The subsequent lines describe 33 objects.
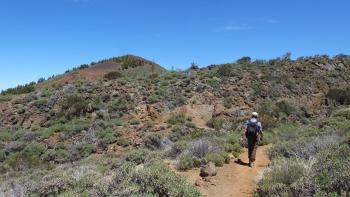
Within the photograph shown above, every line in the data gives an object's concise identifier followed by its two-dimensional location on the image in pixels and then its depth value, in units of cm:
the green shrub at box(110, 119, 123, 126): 2659
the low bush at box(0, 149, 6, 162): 2320
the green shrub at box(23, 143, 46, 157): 2331
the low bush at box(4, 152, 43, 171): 1811
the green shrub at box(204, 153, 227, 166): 1264
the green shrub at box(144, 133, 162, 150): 2191
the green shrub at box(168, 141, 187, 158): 1486
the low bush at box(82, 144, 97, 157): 2264
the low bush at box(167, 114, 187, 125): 2623
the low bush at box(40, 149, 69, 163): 2218
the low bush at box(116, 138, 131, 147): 2342
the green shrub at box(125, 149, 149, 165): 1467
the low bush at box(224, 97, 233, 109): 2911
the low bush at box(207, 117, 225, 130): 2500
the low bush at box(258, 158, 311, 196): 907
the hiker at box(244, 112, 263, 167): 1312
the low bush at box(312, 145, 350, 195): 790
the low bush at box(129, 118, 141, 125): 2653
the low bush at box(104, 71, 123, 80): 3831
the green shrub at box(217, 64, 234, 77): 3456
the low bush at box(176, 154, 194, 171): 1255
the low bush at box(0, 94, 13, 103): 3472
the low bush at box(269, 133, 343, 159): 1229
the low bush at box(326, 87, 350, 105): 2879
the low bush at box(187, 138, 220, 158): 1369
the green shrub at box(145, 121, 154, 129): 2552
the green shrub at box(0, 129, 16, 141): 2640
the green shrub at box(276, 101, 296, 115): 2784
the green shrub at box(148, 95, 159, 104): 2987
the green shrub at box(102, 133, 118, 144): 2389
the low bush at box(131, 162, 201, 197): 870
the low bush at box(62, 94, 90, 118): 2953
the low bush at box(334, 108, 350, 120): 2047
